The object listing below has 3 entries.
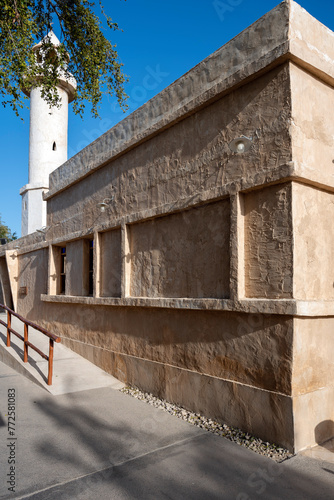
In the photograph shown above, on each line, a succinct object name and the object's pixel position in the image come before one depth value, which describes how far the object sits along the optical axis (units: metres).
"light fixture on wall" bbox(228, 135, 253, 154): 4.95
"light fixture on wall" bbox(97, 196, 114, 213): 7.99
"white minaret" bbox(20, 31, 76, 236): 18.06
